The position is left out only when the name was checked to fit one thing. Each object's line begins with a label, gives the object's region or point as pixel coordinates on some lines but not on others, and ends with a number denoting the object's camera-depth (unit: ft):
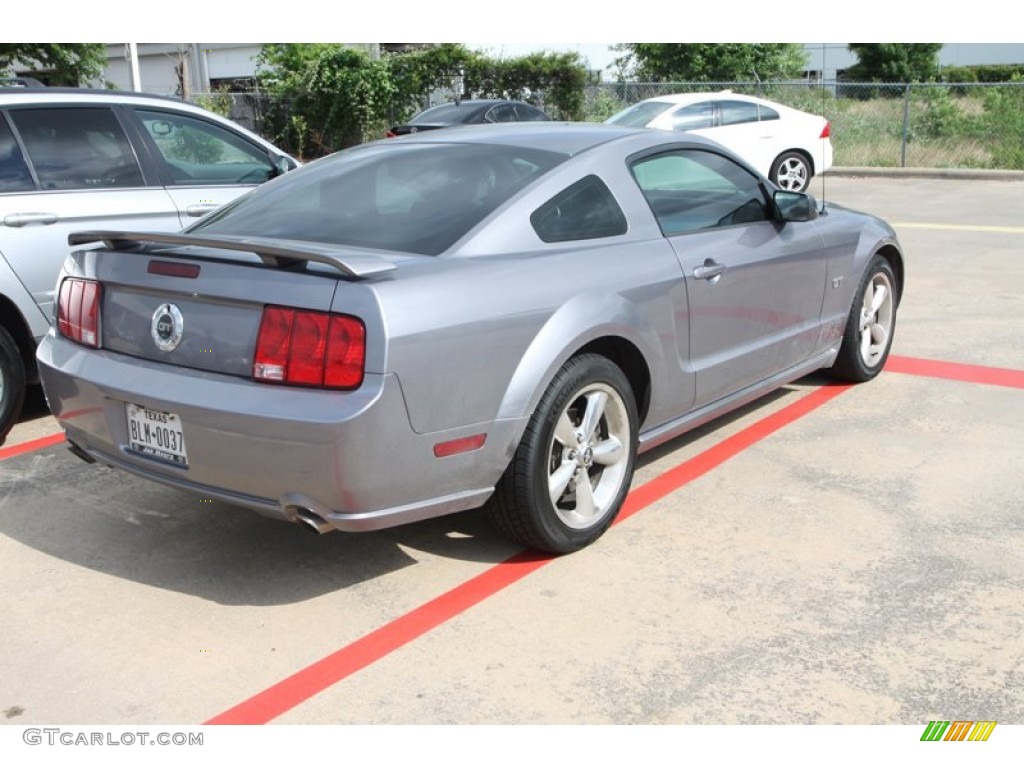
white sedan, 53.26
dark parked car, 55.72
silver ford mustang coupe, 11.36
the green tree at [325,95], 79.92
